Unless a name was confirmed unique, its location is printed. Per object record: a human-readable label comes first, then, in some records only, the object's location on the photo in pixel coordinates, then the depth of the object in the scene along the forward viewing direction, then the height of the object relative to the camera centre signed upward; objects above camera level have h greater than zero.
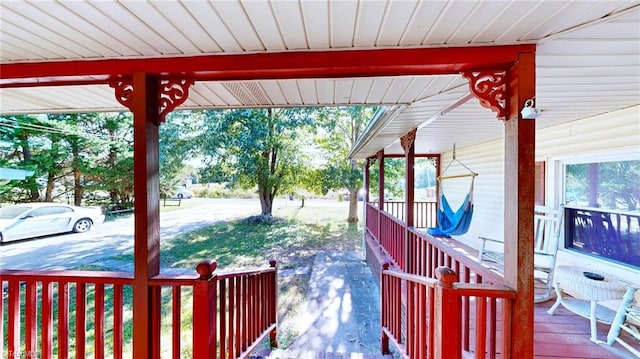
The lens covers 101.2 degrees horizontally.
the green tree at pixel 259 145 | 10.61 +1.34
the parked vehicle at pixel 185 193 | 24.14 -1.51
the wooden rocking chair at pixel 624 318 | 2.04 -1.14
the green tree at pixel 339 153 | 11.79 +1.12
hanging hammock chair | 4.81 -0.80
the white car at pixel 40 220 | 7.86 -1.38
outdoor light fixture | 1.41 +0.36
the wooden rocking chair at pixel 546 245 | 2.88 -0.81
